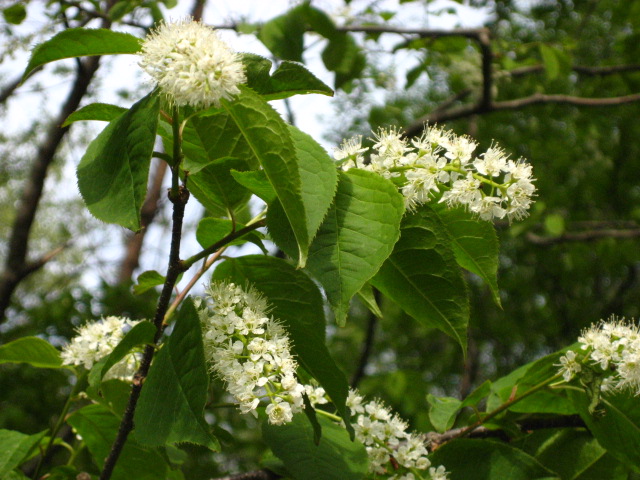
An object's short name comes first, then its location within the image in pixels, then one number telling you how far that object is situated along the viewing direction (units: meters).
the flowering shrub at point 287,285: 0.87
